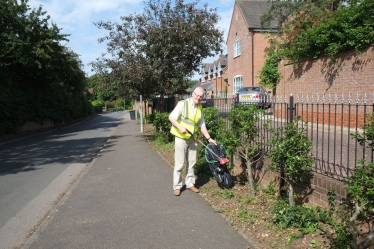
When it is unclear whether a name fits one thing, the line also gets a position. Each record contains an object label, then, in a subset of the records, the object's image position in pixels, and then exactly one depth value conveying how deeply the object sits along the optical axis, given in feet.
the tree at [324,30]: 30.50
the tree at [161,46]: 37.17
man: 17.79
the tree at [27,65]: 60.39
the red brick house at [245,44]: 88.69
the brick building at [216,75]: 140.77
